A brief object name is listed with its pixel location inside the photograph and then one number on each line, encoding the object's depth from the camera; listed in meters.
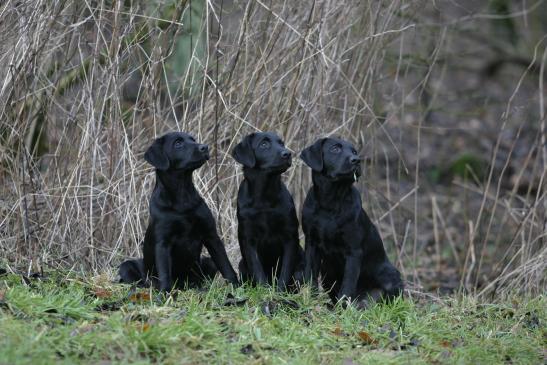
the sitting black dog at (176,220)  13.16
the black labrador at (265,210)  13.18
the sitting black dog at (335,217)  13.08
